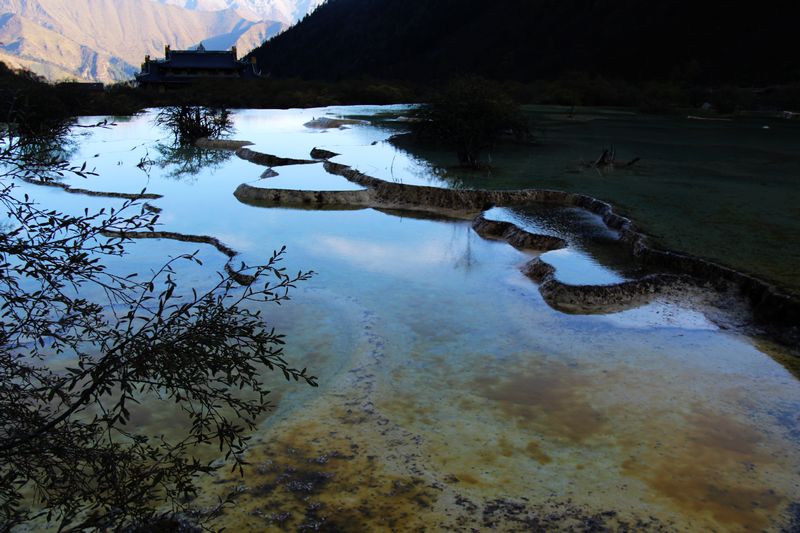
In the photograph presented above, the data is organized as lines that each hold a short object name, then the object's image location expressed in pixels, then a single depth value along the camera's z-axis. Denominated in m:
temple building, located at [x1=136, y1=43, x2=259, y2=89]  53.25
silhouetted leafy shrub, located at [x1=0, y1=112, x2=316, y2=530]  2.37
